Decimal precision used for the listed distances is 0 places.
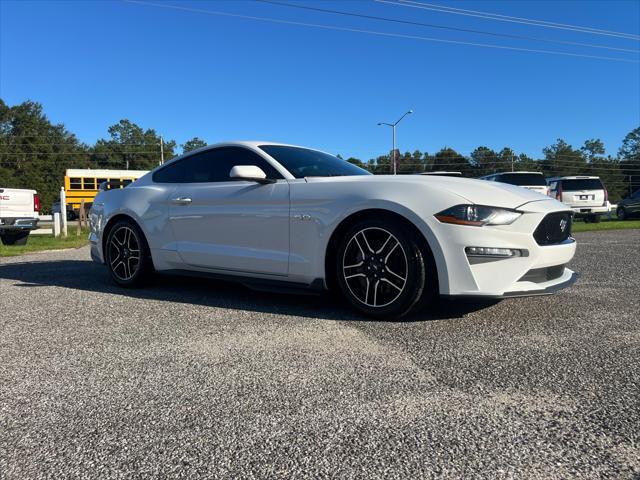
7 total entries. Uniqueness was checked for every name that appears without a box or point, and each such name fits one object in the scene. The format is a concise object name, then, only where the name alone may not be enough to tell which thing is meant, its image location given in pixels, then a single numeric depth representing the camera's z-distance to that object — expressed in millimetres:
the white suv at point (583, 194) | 18078
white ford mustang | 3330
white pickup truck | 12117
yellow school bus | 33562
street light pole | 31156
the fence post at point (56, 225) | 14148
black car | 21484
